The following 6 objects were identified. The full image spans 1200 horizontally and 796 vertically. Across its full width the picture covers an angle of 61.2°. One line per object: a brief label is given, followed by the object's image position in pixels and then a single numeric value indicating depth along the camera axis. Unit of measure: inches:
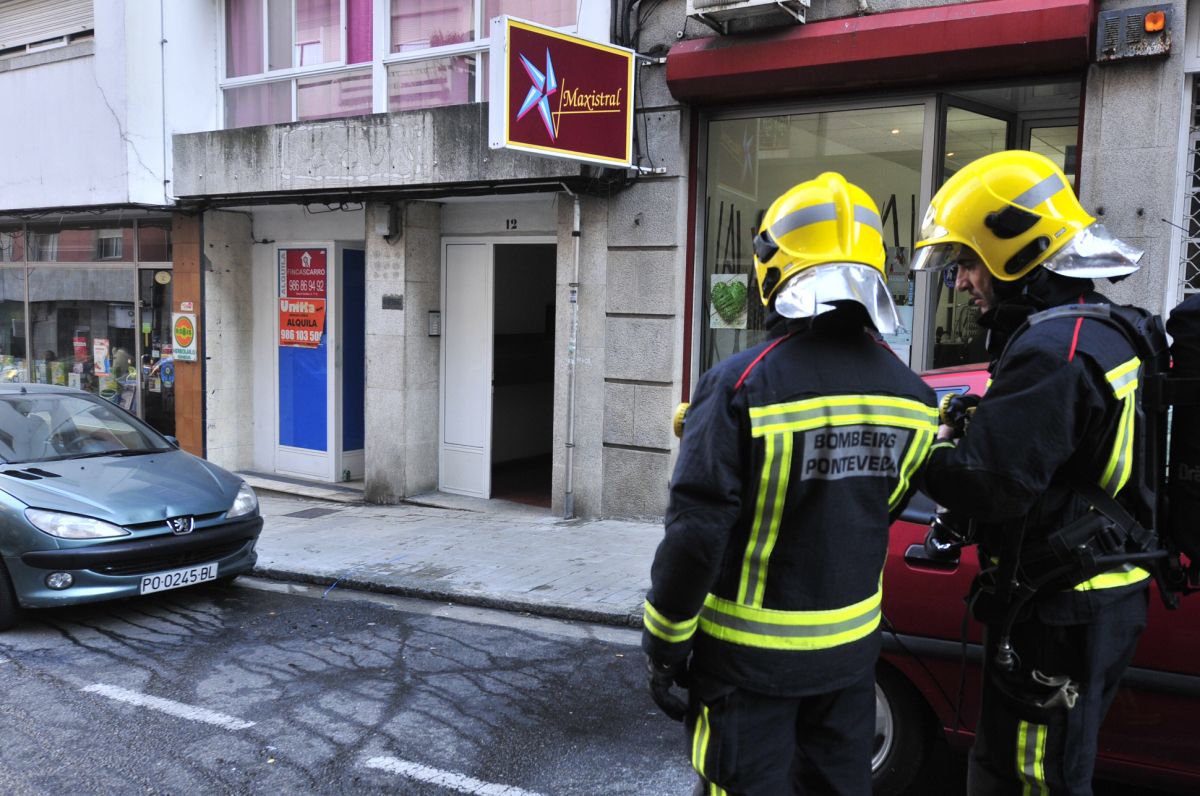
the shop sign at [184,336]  462.9
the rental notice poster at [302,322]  450.3
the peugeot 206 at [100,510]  234.4
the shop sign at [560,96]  298.4
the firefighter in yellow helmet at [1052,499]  97.3
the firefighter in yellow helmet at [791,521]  94.3
